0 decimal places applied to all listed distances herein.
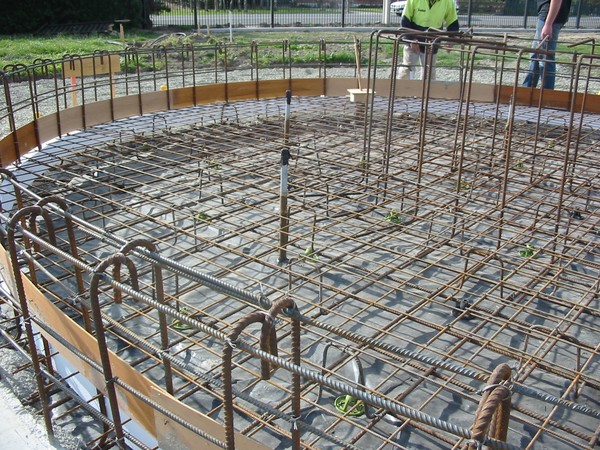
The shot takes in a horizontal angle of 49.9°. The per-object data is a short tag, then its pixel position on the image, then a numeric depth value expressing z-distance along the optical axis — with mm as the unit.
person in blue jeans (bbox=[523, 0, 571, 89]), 9228
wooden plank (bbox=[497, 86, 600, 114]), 9797
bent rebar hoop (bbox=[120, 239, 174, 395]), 3096
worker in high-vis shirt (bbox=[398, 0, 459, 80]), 9992
